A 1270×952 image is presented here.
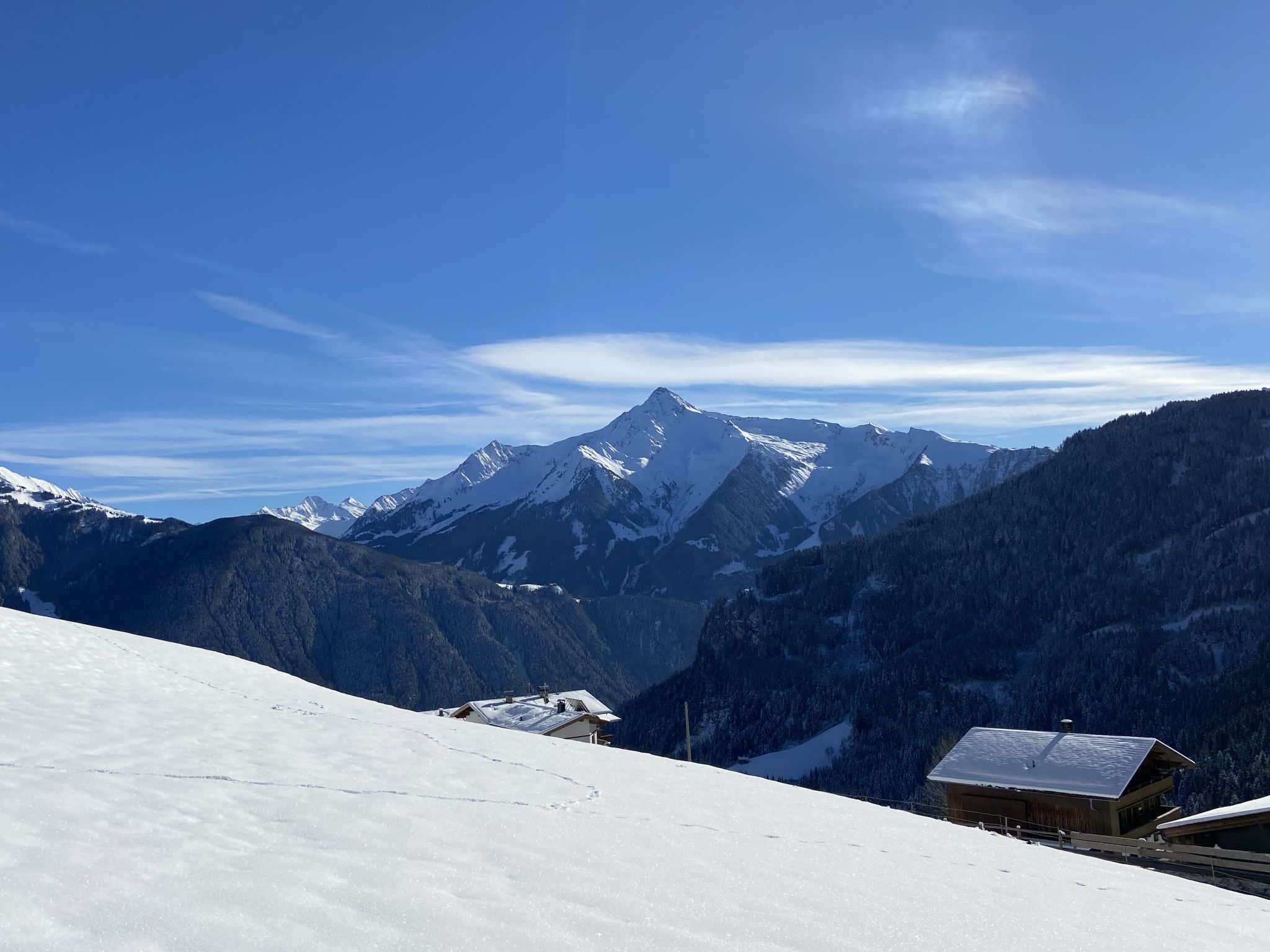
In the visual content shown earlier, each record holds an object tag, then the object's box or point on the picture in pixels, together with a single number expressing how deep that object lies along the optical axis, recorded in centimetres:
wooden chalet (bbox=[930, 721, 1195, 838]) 4300
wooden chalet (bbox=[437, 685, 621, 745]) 7019
